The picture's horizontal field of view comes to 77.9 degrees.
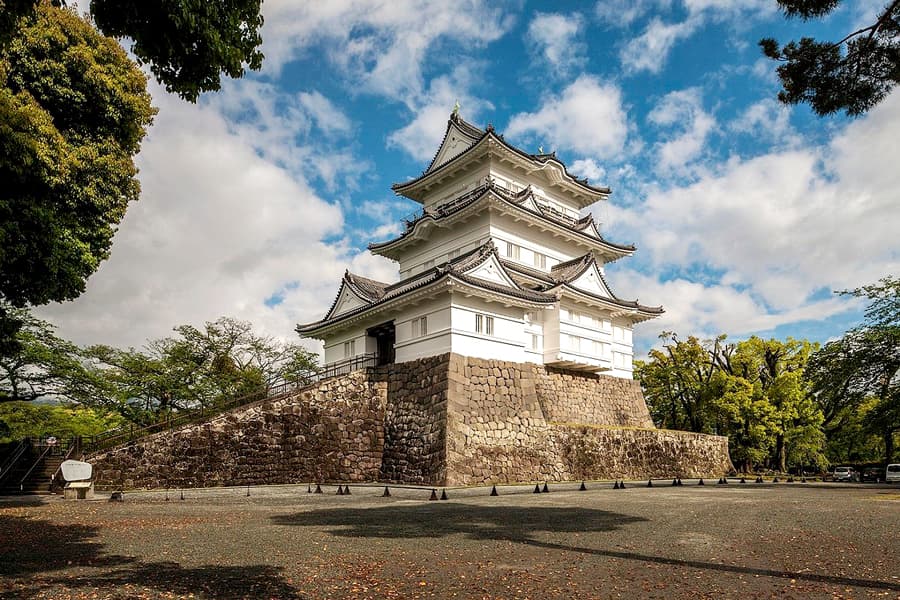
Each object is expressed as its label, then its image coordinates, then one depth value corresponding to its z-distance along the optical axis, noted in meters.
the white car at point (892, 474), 33.28
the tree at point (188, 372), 28.20
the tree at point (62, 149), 10.77
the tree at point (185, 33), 5.71
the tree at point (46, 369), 23.38
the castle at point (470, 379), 21.41
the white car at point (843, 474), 37.19
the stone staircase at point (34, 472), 20.28
